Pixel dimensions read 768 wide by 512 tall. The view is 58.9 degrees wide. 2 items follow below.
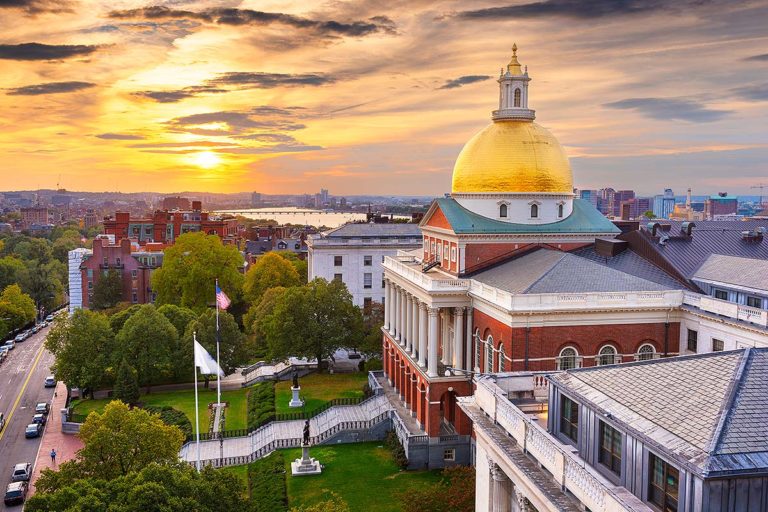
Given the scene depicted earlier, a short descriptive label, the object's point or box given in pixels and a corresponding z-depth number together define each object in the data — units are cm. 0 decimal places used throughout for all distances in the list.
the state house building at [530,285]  3734
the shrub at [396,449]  4309
